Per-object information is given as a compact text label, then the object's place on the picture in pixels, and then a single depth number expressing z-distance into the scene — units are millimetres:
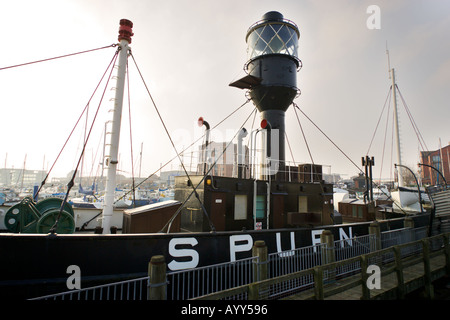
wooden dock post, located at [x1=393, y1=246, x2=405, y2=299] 7354
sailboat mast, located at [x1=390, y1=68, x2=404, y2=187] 21044
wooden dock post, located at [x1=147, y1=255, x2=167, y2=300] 4207
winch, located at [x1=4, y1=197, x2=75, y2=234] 6250
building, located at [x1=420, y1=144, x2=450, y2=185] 58450
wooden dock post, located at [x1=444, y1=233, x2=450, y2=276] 9789
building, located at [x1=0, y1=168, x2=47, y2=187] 177675
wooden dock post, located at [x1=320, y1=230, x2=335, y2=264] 7468
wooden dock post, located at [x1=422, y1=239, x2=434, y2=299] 8430
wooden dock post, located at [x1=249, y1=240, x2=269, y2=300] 5871
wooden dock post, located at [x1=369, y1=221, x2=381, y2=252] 9461
